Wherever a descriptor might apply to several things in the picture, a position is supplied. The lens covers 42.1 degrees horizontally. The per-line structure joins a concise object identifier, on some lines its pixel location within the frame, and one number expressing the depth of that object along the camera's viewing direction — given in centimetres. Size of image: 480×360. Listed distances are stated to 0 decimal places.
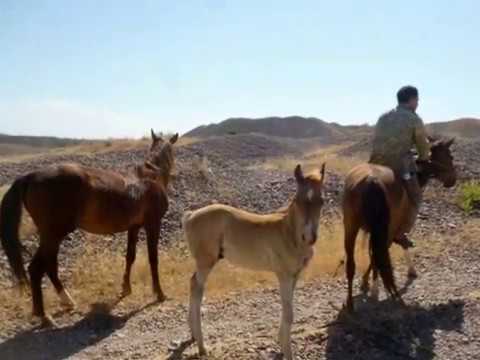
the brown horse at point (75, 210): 844
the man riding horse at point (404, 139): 902
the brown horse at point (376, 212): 769
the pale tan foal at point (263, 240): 614
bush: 1552
